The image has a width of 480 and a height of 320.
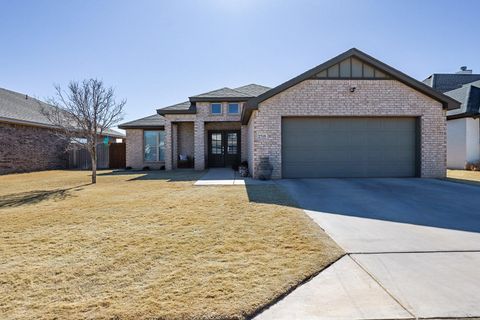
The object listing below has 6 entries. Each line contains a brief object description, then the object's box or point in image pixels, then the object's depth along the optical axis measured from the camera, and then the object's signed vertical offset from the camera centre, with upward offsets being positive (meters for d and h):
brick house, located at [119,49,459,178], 10.92 +1.32
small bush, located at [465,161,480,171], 15.09 -0.70
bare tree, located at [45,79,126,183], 11.30 +1.90
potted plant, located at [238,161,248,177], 12.48 -0.74
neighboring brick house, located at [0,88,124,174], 16.20 +1.19
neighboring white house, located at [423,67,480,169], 15.69 +1.46
